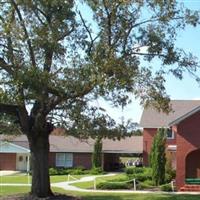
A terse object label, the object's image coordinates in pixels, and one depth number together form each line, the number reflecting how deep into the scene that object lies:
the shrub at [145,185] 37.83
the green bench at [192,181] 38.15
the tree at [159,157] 40.28
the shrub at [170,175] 41.48
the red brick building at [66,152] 67.06
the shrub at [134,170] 51.84
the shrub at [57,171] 59.78
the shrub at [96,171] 60.68
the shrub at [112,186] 37.31
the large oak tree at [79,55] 22.11
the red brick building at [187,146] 38.38
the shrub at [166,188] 36.66
